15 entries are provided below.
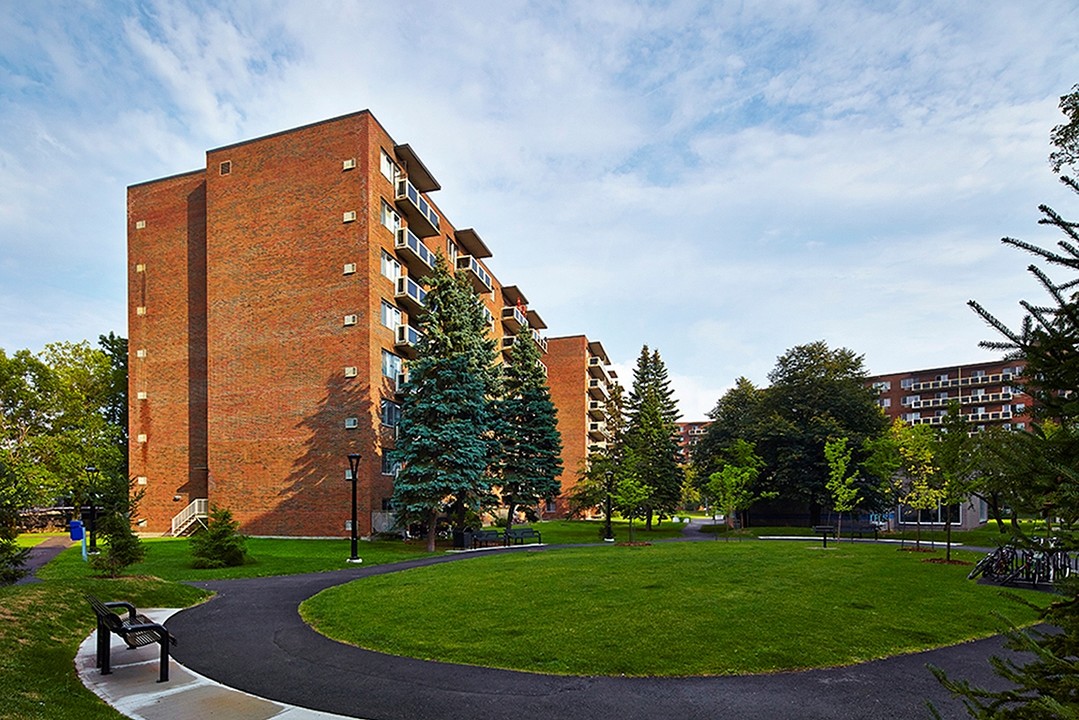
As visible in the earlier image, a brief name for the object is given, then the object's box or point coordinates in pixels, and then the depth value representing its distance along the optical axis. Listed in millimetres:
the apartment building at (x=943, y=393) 82688
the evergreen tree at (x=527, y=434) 39188
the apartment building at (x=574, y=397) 71625
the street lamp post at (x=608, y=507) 32656
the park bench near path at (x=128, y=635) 8188
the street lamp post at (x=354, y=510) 22375
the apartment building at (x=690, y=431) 145000
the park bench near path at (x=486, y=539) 29422
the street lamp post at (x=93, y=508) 21375
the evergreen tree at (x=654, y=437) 43594
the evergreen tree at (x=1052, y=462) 3068
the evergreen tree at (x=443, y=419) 28828
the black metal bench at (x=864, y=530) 36719
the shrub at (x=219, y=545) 20281
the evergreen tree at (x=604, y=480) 33938
